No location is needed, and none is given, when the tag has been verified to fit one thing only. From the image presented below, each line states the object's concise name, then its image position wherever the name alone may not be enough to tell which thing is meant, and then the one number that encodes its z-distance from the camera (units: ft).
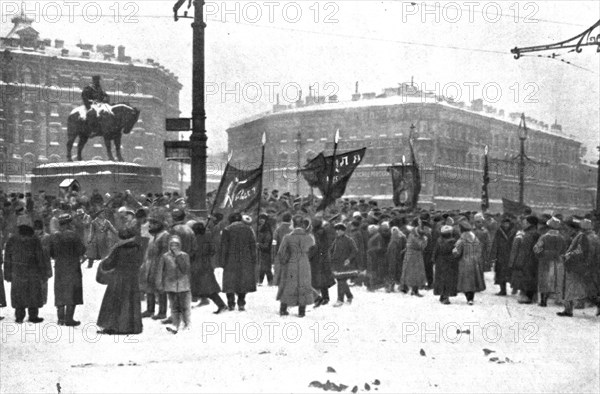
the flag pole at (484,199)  77.02
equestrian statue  82.89
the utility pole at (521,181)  96.13
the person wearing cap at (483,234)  53.36
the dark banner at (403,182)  66.23
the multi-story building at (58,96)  186.29
